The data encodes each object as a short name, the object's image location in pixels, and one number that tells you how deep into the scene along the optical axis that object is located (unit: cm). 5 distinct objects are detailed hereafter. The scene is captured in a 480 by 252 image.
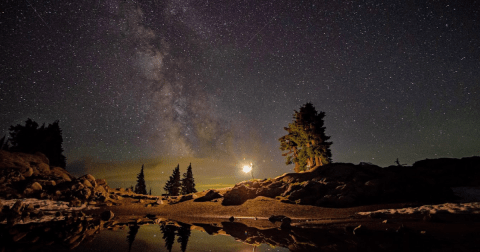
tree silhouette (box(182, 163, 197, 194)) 6151
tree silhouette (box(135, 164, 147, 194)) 6976
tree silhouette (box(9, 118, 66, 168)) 4369
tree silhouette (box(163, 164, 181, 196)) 6313
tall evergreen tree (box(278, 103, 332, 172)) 3628
